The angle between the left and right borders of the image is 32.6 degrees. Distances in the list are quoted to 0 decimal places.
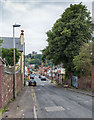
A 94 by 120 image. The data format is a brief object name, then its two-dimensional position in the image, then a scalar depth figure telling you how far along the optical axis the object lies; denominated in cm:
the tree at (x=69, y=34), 2895
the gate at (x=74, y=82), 2920
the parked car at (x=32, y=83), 3688
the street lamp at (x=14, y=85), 1729
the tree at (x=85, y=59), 2360
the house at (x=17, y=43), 4094
